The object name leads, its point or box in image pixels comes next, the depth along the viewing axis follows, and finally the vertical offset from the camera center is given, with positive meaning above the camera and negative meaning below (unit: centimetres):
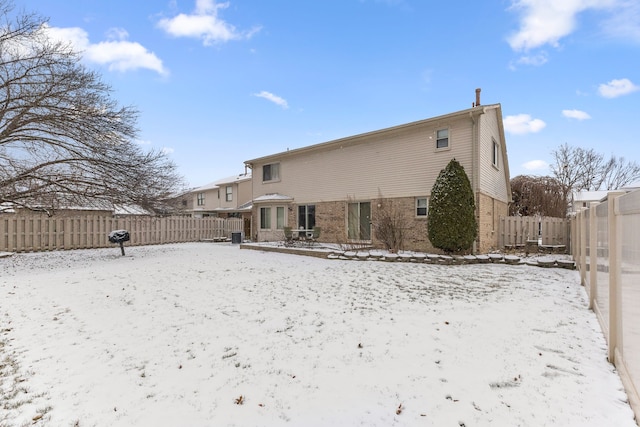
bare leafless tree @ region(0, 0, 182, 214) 1088 +349
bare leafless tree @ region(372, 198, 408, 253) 1190 -36
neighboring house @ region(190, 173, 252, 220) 2995 +246
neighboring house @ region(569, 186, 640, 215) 2648 +191
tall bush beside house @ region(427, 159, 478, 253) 1068 +22
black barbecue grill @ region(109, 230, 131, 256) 1247 -59
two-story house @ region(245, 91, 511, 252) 1202 +202
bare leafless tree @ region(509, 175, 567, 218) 2353 +167
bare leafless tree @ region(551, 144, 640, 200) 3184 +504
